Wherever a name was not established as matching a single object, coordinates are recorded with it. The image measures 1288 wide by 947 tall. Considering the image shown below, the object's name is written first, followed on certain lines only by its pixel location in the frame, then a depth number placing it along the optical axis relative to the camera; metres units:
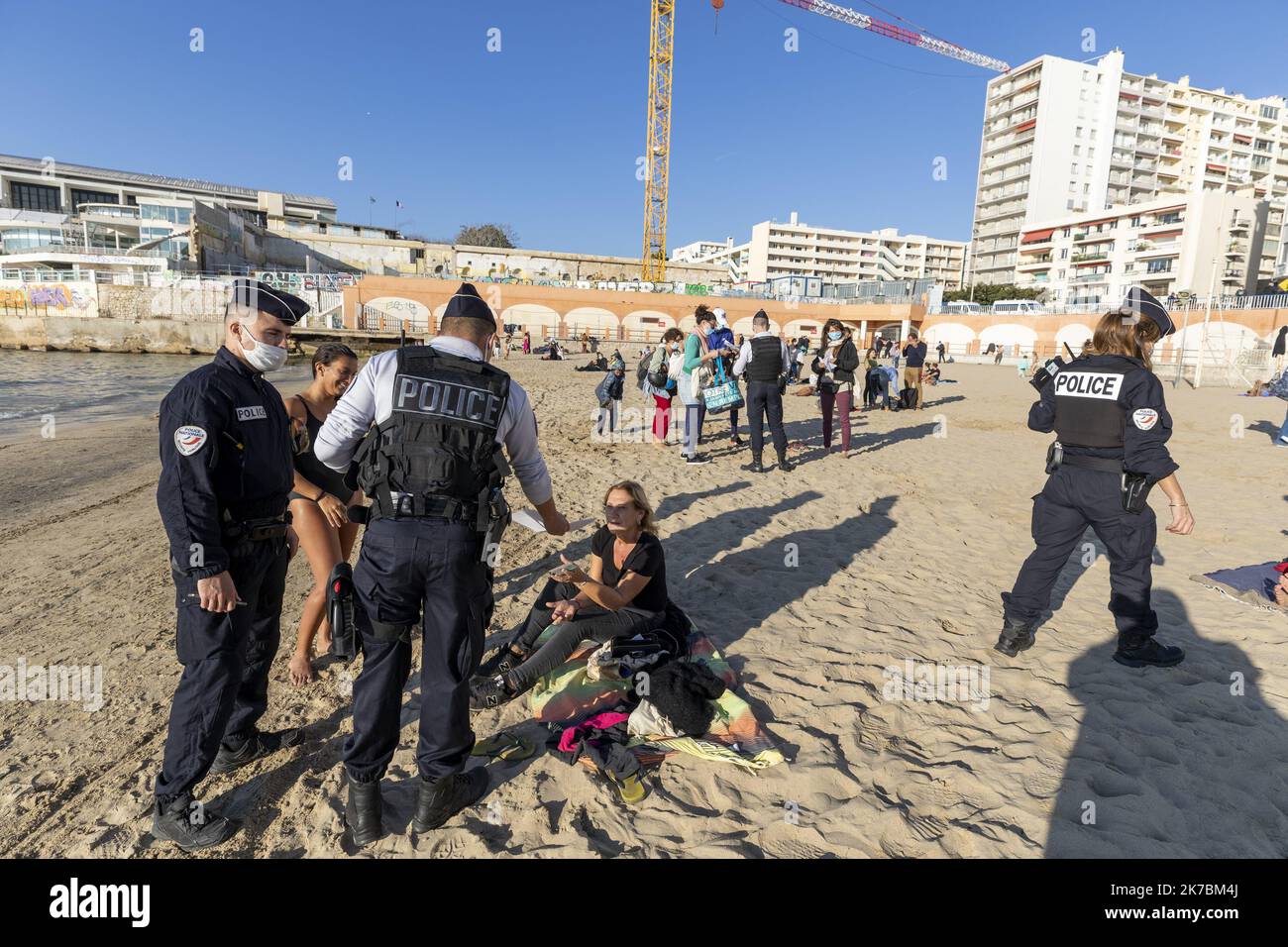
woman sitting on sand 3.35
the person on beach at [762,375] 8.08
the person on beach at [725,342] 9.16
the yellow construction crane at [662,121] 69.25
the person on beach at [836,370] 9.36
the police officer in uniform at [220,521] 2.31
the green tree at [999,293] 67.75
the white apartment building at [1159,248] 56.00
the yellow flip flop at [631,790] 2.62
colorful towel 2.87
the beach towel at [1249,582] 4.70
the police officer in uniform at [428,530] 2.26
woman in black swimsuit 3.44
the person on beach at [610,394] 10.41
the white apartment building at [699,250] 157.75
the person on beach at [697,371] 8.63
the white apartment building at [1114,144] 73.94
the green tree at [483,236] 82.31
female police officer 3.44
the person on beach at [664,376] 9.27
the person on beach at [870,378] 15.41
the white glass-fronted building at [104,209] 51.62
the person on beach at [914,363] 15.35
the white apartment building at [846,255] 101.00
